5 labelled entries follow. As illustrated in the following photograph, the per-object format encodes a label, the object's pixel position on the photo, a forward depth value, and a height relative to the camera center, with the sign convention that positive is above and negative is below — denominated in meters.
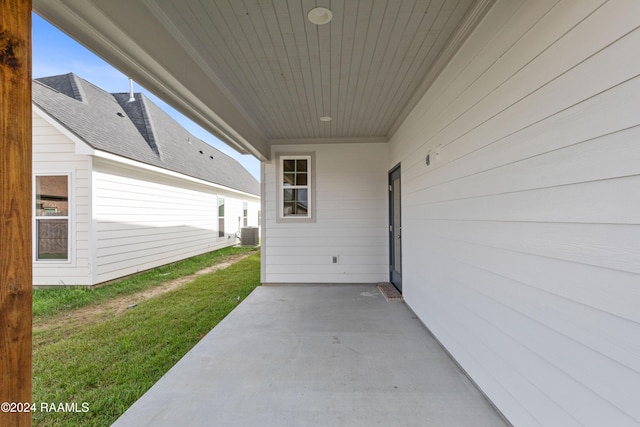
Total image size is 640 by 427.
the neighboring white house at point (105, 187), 4.84 +0.67
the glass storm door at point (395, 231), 4.66 -0.25
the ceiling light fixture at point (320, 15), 1.93 +1.50
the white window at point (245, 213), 13.33 +0.23
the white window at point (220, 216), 10.46 +0.05
